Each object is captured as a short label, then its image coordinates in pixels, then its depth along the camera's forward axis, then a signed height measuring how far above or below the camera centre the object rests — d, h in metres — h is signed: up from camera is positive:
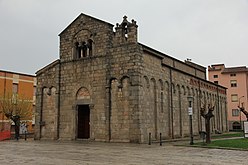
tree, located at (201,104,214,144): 22.29 -0.57
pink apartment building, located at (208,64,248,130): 67.62 +5.95
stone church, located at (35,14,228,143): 23.64 +1.96
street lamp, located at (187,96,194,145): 22.62 +0.46
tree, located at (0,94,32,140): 47.03 +1.12
